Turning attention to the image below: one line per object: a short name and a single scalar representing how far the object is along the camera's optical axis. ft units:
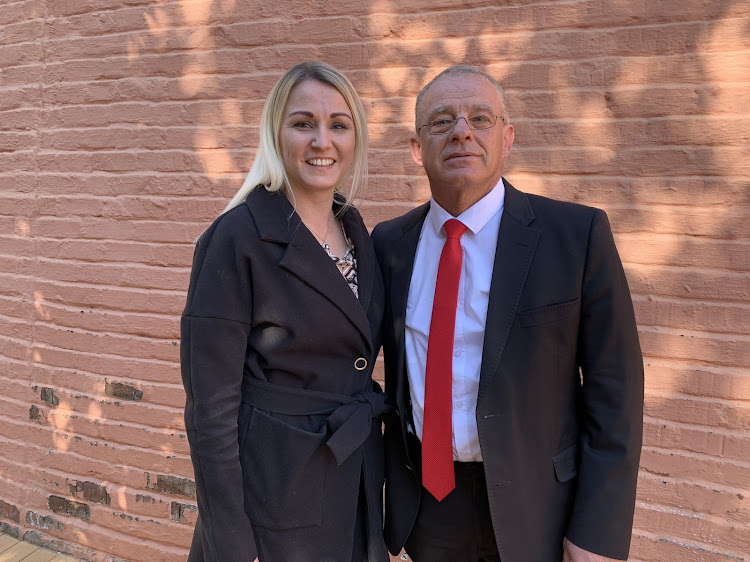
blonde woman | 5.98
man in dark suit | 6.08
